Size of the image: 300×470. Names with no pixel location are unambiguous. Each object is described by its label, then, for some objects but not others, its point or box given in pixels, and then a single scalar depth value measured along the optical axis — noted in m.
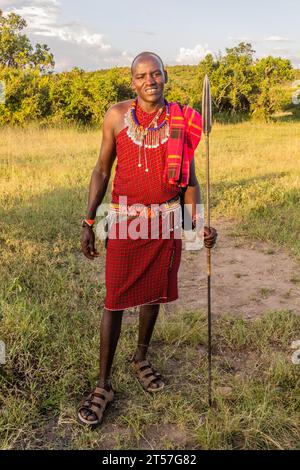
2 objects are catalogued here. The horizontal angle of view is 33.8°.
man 2.38
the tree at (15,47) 21.41
